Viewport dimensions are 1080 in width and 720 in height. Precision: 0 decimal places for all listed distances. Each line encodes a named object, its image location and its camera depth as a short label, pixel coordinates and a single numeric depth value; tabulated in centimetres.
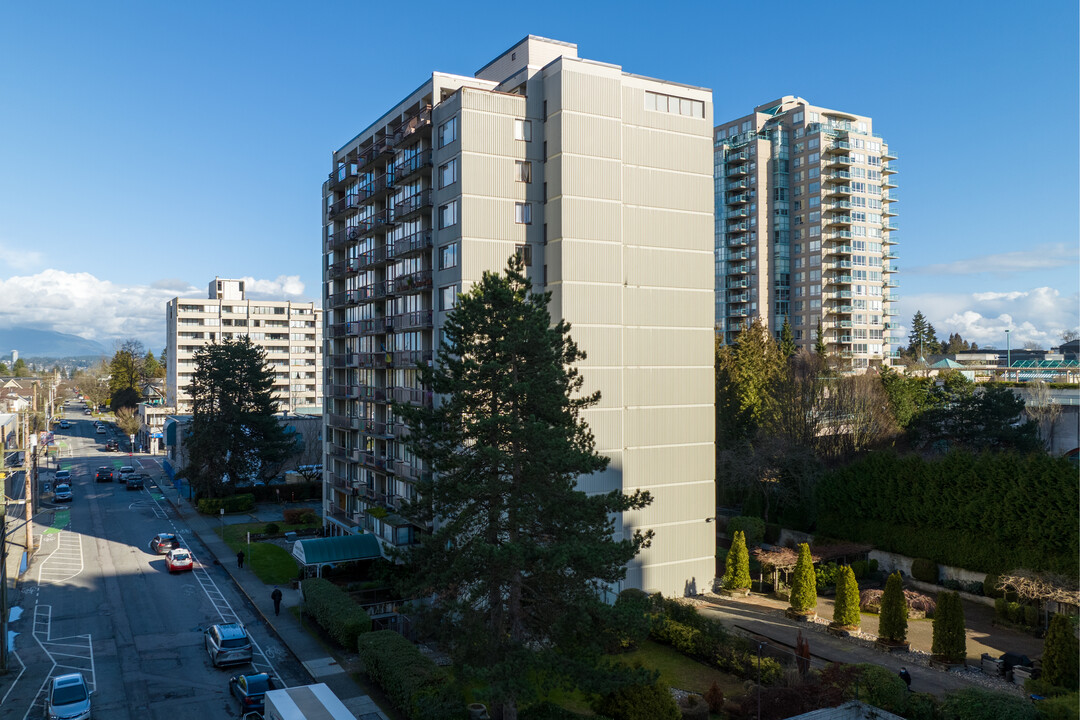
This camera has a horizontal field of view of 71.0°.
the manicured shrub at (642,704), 2530
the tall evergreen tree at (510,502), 2430
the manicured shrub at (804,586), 3853
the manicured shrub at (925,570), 4394
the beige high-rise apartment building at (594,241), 3962
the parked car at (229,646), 3306
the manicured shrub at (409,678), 2559
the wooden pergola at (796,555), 4316
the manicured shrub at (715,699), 2786
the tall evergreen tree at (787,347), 8554
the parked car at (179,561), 4906
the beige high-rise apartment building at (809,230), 12019
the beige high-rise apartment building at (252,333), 13875
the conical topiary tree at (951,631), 3155
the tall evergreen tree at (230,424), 6925
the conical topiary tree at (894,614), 3400
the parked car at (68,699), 2702
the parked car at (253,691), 2830
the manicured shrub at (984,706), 2334
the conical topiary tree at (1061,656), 2745
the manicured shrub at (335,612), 3484
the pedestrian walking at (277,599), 4034
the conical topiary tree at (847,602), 3616
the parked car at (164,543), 5534
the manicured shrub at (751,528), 5203
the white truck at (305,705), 2242
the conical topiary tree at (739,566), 4322
